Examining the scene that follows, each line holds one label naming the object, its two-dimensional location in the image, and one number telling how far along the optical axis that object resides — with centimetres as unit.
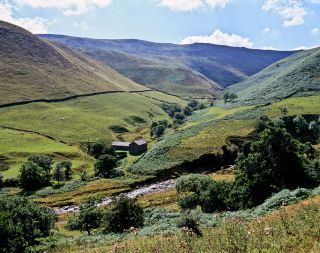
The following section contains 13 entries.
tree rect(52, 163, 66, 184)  11171
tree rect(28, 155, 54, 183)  11462
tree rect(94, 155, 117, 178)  11188
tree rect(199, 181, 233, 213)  5394
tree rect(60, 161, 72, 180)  11765
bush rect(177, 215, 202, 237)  2073
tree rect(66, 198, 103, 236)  5559
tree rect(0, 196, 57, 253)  2577
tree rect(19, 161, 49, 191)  10600
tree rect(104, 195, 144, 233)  4297
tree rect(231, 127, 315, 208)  4750
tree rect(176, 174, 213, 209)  6202
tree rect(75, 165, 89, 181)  11071
